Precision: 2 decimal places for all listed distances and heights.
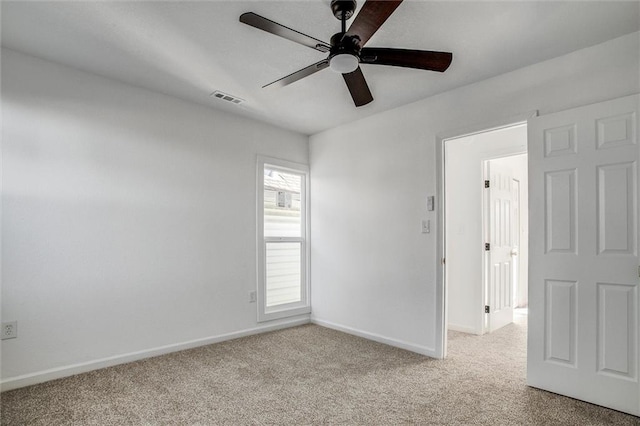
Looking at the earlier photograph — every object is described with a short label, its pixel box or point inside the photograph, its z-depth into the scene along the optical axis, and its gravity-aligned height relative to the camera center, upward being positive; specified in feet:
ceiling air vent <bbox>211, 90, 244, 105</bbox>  10.62 +3.69
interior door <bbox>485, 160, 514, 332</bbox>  13.20 -1.25
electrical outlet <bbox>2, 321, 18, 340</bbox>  7.98 -2.67
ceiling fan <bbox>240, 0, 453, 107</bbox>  5.47 +3.07
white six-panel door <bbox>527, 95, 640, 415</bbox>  7.17 -0.86
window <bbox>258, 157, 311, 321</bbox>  13.11 -0.96
